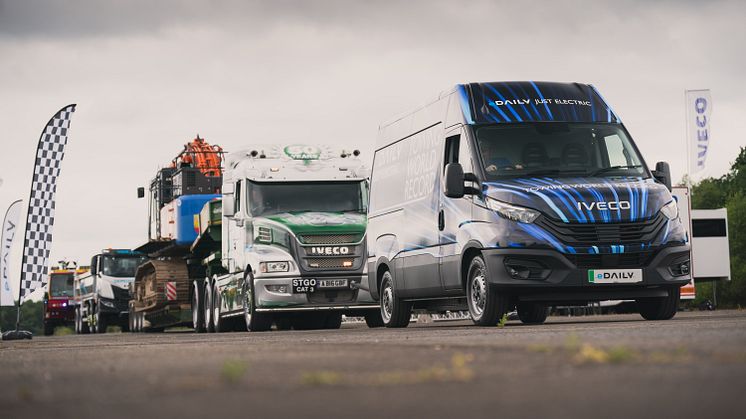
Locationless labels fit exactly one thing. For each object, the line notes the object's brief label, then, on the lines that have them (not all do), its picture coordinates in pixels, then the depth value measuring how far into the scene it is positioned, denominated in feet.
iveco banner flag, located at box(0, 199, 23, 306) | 96.12
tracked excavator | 90.43
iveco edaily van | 46.21
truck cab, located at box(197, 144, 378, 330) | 69.36
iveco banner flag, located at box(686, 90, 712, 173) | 121.60
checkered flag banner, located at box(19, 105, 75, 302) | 83.35
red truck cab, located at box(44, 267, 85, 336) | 181.06
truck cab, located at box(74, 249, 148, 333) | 136.05
